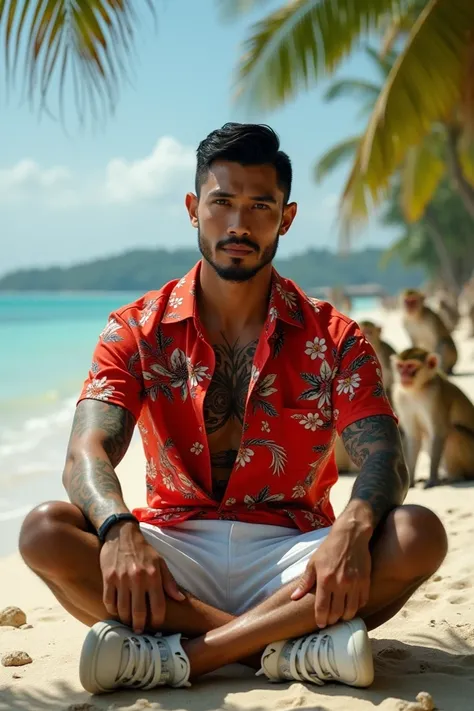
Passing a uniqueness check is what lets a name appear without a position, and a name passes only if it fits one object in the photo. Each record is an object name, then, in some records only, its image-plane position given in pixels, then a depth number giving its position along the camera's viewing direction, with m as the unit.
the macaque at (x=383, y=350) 10.33
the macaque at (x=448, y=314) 21.33
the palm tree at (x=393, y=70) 9.76
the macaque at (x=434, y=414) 7.38
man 3.02
